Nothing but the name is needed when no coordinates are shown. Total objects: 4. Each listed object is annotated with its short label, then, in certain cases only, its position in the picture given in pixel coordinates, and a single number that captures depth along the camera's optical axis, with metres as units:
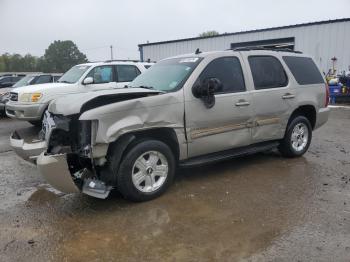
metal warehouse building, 18.58
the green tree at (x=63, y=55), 81.75
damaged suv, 4.35
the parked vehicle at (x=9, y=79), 17.09
